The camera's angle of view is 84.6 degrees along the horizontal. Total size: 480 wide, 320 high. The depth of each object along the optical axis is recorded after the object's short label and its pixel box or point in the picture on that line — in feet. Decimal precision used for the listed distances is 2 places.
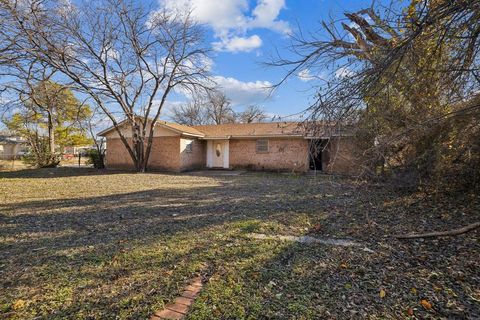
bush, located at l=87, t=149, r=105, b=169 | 60.18
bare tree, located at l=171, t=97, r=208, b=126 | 122.72
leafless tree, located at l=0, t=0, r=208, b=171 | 31.17
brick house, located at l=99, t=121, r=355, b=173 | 51.31
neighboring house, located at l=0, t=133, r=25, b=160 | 102.12
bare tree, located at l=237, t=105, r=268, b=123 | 118.21
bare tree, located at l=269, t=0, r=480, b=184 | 9.07
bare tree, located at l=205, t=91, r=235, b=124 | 119.14
